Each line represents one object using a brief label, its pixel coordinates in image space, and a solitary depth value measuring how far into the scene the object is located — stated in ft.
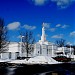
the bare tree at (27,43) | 100.05
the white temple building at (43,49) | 126.07
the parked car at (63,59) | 84.70
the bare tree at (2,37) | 70.03
